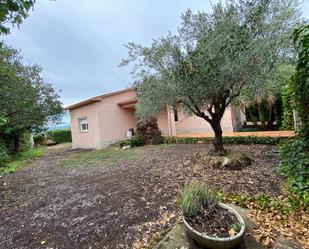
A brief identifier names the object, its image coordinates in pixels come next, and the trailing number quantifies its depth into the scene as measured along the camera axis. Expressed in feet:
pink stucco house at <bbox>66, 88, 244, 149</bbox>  46.80
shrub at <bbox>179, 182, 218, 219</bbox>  9.59
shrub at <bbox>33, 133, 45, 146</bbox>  74.74
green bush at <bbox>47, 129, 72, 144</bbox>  77.25
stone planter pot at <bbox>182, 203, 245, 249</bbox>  8.27
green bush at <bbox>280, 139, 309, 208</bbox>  12.21
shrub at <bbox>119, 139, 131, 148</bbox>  43.57
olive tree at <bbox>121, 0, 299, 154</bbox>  17.90
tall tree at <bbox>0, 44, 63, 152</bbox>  32.71
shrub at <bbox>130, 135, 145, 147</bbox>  43.12
